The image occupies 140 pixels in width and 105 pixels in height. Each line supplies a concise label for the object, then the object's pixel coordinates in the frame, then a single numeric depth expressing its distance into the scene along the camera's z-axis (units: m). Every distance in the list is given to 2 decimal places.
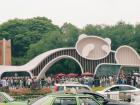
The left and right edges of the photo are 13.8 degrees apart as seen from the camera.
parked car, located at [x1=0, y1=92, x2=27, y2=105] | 24.16
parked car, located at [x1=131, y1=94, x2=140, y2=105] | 30.33
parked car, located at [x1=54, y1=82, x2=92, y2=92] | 32.47
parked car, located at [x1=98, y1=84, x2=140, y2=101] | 35.03
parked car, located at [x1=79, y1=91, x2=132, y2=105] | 25.51
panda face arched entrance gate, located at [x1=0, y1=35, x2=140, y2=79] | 66.06
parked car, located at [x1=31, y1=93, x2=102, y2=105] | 19.48
